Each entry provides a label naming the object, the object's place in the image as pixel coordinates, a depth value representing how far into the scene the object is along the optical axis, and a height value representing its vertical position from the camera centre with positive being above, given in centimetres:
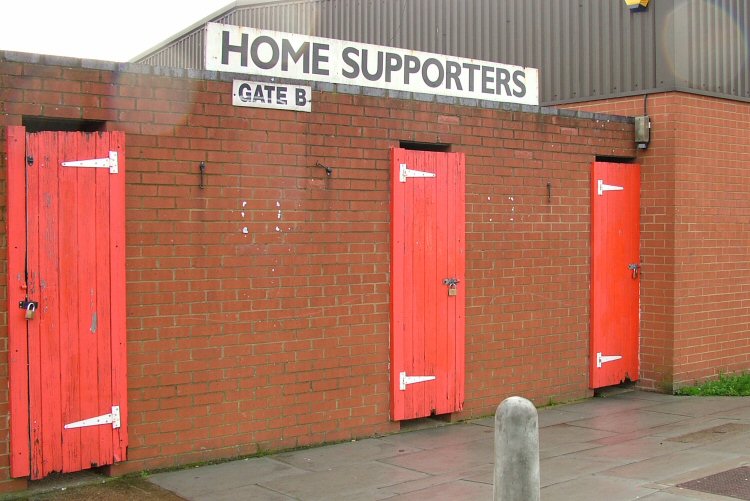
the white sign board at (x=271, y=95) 736 +128
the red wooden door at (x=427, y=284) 830 -43
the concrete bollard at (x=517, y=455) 473 -119
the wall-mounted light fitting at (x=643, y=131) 1062 +135
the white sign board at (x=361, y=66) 754 +172
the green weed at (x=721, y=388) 1046 -184
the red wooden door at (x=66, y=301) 622 -44
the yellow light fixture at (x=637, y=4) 1067 +294
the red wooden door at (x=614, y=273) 1024 -41
